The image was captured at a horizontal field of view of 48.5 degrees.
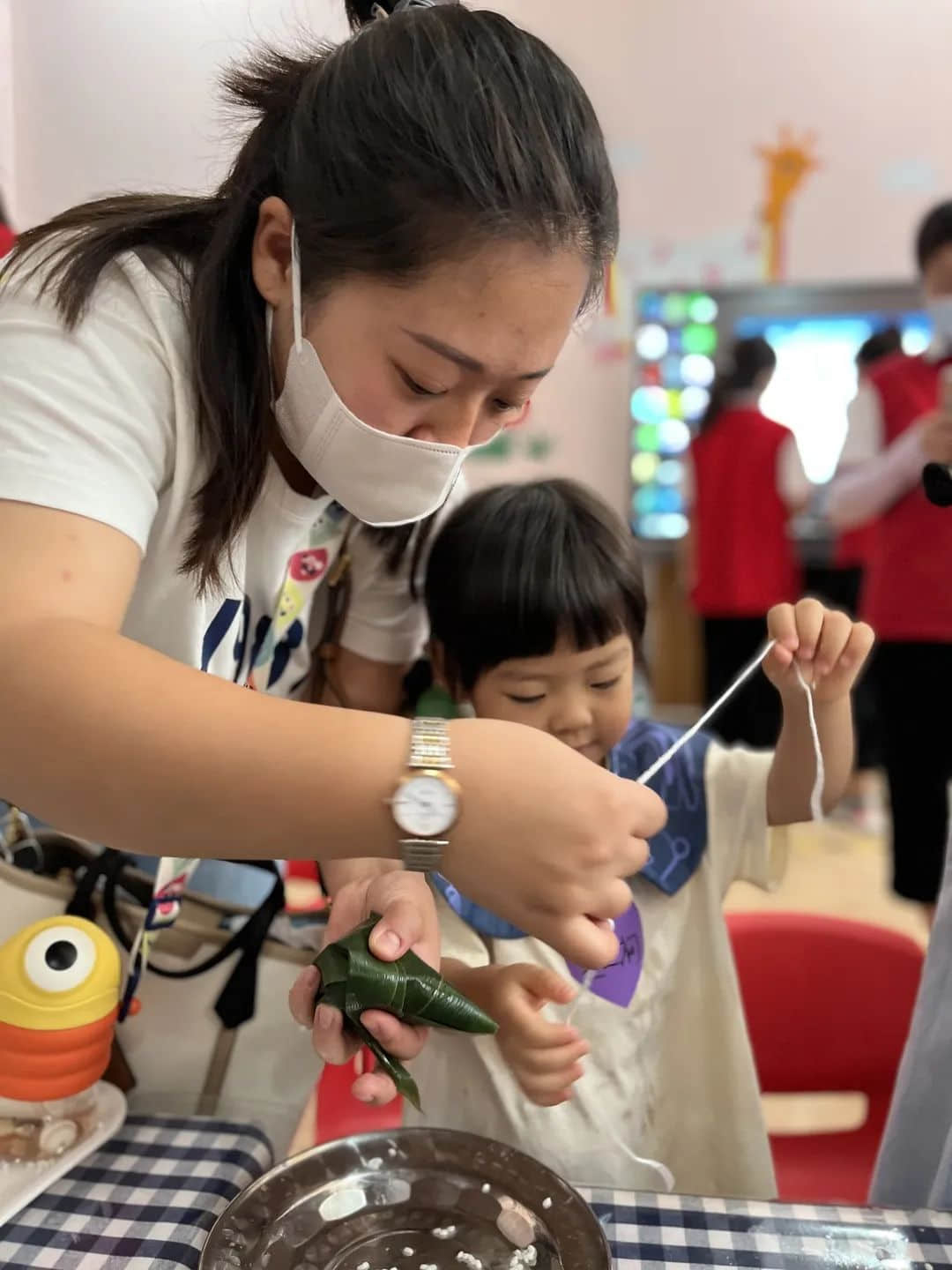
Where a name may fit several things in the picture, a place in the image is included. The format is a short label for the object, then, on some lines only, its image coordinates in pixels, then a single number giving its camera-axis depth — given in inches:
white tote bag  34.8
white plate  27.1
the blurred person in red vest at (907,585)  76.6
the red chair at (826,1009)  45.4
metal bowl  24.8
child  35.0
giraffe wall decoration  137.3
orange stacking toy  28.6
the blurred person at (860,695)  121.0
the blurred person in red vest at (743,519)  114.6
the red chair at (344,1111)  43.4
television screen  139.5
